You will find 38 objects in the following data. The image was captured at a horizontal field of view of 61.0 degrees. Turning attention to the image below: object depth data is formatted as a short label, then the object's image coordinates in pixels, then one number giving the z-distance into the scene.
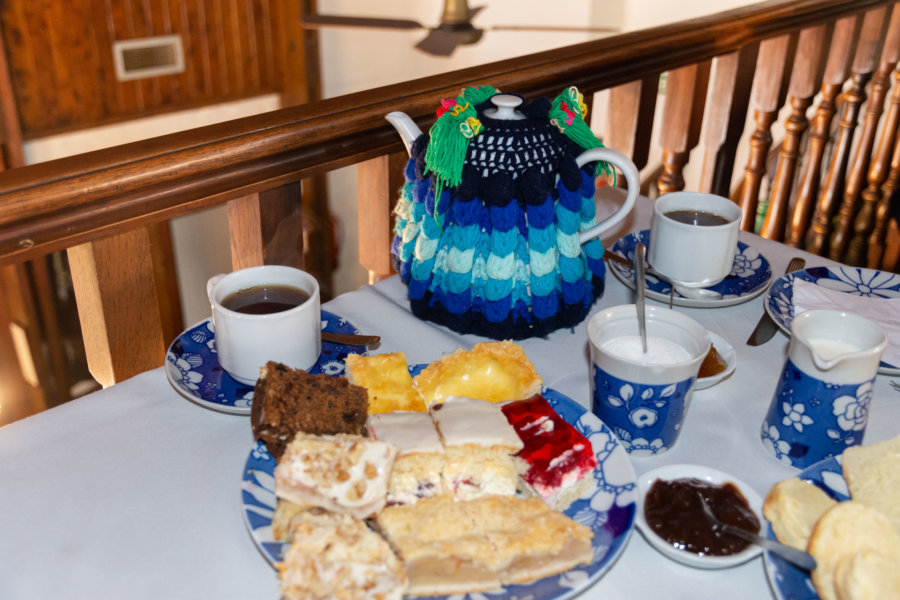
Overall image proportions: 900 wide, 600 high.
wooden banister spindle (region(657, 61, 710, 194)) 1.66
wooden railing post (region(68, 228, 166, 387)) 0.99
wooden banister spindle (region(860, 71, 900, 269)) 2.24
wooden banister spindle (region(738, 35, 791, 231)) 1.81
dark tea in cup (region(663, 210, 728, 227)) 1.09
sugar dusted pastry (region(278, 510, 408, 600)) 0.57
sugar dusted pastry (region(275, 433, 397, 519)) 0.64
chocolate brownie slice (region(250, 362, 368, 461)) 0.72
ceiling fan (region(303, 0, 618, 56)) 2.41
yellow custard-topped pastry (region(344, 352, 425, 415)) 0.77
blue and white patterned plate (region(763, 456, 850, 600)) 0.60
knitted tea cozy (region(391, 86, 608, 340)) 0.89
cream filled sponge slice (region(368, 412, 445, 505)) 0.68
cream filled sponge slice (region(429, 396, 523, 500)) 0.69
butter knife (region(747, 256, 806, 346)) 1.00
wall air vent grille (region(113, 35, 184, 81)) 3.97
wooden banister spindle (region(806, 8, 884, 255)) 2.03
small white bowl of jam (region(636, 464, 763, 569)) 0.64
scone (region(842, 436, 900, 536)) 0.68
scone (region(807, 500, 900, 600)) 0.58
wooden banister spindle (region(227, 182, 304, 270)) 1.13
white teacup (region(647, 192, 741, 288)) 1.02
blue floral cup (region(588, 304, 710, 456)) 0.75
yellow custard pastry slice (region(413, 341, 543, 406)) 0.78
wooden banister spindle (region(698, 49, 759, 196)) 1.73
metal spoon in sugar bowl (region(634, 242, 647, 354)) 0.81
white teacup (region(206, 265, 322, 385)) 0.83
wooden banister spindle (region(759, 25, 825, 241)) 1.86
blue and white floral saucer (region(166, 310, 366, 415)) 0.84
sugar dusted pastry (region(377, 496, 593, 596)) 0.60
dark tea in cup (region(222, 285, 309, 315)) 0.89
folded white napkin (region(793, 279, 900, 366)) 0.99
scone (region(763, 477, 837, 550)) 0.64
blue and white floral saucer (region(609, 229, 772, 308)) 1.05
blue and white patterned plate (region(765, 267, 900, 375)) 1.04
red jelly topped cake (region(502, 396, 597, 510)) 0.69
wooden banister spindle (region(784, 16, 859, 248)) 1.94
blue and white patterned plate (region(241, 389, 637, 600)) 0.60
